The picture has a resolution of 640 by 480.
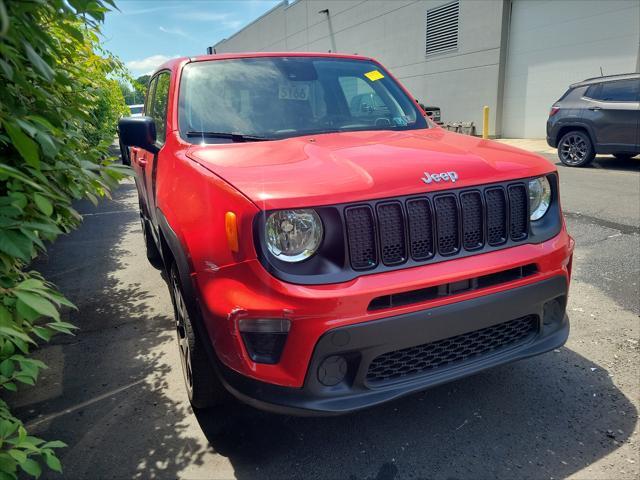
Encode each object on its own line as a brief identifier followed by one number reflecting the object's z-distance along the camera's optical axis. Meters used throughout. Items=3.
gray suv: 9.12
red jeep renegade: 1.85
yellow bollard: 17.25
